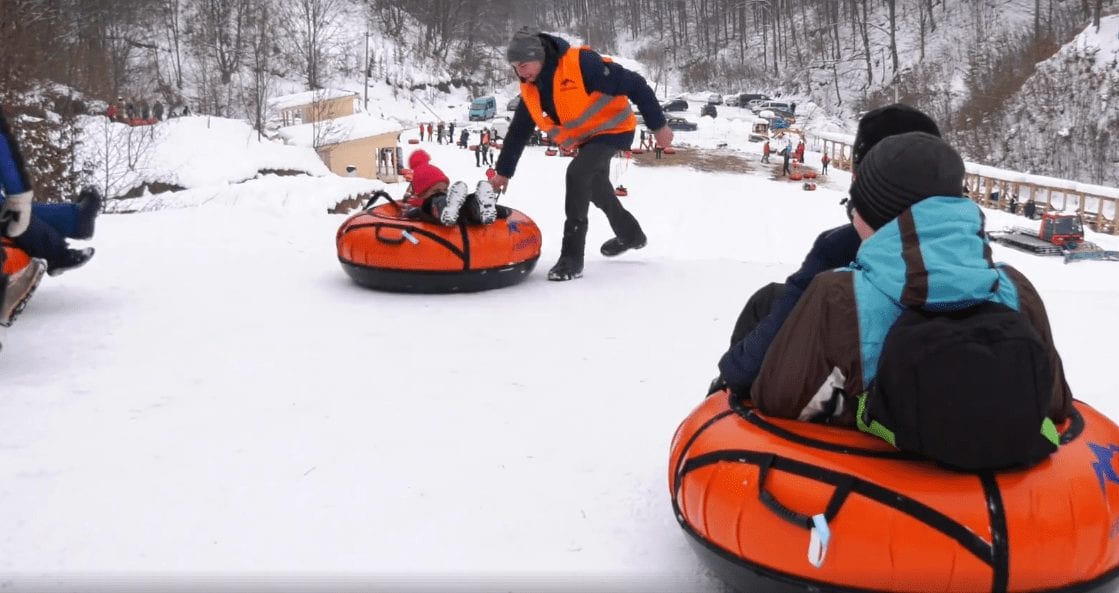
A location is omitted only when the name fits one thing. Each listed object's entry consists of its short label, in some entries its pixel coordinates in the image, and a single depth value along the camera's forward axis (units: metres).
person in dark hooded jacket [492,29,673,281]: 5.14
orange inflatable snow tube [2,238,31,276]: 3.72
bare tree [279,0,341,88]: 35.84
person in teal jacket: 1.74
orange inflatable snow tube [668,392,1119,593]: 1.66
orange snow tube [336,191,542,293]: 4.80
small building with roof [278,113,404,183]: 26.17
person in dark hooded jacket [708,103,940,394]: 2.08
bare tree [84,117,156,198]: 14.41
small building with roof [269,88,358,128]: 28.45
